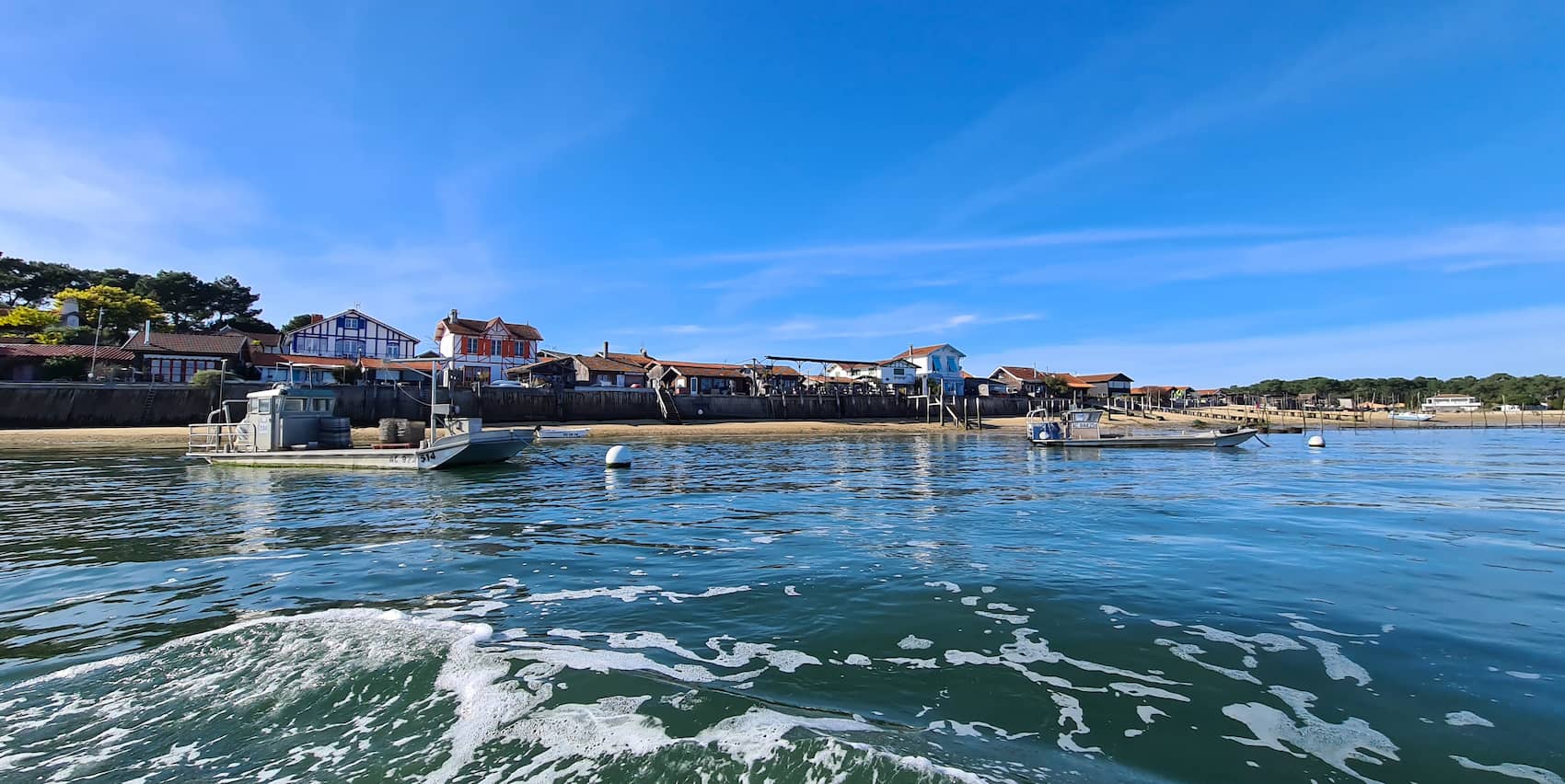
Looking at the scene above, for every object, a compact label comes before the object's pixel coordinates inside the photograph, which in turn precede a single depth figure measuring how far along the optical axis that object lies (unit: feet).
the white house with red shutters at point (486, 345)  211.82
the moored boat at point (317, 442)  78.02
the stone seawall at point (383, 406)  121.49
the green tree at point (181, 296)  212.64
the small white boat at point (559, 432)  123.81
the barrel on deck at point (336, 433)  86.48
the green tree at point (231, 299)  230.48
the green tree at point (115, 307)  174.60
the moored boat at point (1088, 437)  131.95
